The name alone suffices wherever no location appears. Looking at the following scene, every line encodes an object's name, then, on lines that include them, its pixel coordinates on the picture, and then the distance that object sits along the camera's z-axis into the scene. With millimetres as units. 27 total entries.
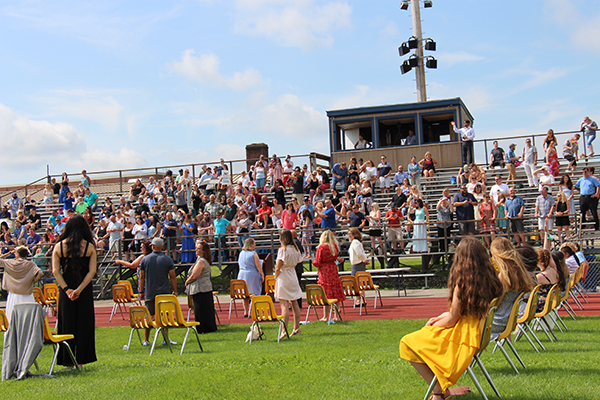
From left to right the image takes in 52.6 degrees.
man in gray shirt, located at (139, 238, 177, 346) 9789
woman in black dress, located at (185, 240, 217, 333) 10383
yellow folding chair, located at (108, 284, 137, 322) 13617
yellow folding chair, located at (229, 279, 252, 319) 12203
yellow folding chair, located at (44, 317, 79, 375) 7153
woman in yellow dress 5164
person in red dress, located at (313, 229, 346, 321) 11547
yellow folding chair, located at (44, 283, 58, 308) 14531
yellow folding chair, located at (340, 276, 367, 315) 12375
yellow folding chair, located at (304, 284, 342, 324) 10836
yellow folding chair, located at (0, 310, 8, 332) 8912
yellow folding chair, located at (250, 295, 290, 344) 9320
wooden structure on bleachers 25641
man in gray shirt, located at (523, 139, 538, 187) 21203
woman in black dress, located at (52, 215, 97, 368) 7367
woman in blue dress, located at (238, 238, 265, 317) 12227
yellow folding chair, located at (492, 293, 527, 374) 6434
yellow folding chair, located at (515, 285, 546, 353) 7359
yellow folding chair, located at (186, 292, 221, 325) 11008
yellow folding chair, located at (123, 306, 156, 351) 9031
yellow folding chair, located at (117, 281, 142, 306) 13711
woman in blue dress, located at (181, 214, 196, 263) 18602
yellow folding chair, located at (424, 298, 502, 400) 5186
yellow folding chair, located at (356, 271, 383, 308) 12773
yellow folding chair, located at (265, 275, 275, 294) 12675
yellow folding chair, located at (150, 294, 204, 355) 8750
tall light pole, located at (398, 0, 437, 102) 30484
